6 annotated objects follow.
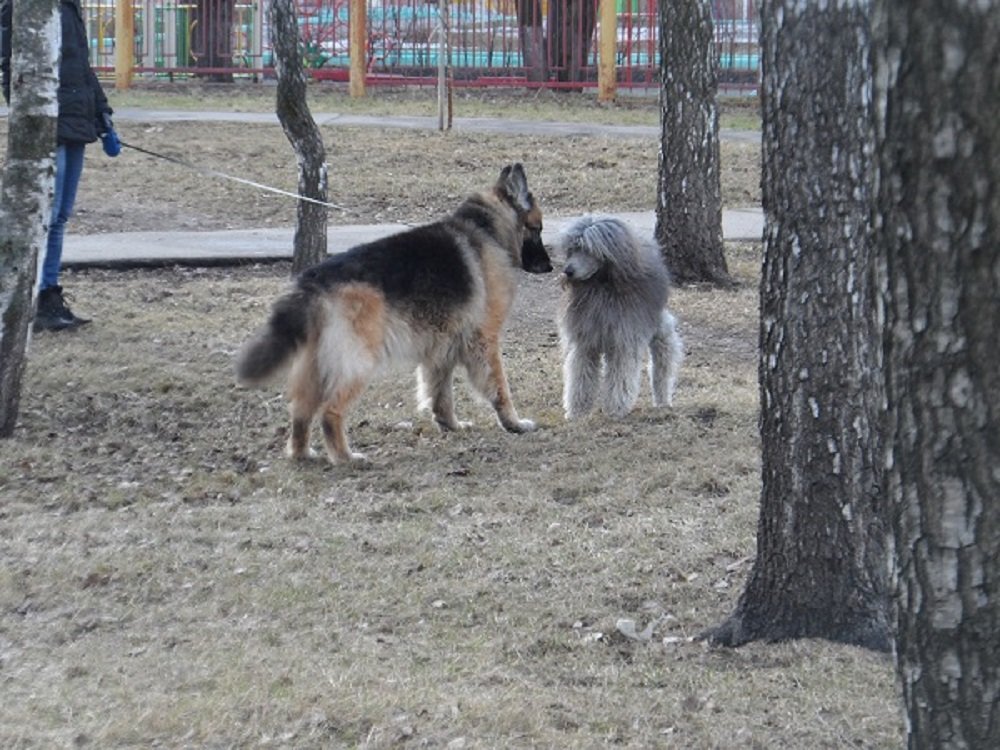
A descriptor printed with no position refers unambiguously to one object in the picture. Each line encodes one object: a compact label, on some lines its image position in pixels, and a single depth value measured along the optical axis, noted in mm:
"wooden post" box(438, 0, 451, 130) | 20078
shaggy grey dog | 8242
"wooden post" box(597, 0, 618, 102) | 24953
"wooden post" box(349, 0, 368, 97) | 25359
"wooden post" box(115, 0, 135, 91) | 26297
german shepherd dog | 7422
